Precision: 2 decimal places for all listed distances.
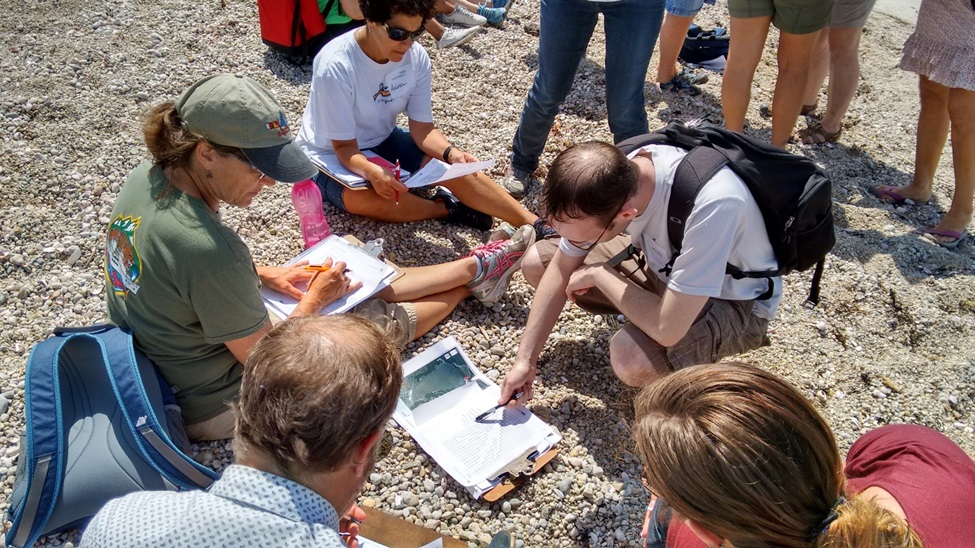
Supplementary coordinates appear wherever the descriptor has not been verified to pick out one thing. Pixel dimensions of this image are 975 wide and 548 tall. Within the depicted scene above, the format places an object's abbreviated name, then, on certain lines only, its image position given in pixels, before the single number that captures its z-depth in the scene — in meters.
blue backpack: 2.26
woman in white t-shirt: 3.54
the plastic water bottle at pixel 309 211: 3.68
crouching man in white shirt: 2.42
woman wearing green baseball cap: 2.24
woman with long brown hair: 1.45
